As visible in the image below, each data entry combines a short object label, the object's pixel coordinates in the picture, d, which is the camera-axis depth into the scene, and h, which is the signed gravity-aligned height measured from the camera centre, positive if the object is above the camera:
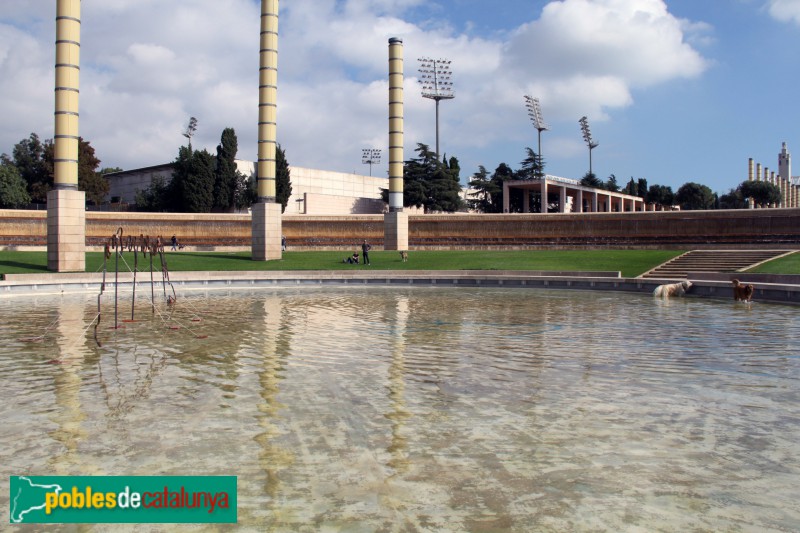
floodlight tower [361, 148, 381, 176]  94.89 +14.19
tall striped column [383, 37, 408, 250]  44.84 +7.95
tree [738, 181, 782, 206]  96.00 +9.60
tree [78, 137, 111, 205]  61.56 +7.08
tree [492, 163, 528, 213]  77.86 +6.57
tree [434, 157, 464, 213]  67.69 +6.43
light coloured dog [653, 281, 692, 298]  23.38 -1.18
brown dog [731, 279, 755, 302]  21.16 -1.11
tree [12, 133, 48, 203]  62.25 +8.19
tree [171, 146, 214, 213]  57.41 +6.17
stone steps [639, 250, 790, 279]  30.03 -0.24
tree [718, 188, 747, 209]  103.89 +9.22
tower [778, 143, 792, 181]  156.50 +22.56
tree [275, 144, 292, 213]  59.31 +6.64
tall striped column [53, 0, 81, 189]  32.53 +7.71
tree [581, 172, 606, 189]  87.38 +10.08
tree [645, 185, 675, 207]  101.06 +9.40
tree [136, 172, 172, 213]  60.72 +5.15
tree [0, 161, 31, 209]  55.94 +5.35
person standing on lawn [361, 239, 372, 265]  36.19 +0.07
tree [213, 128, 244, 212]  59.12 +7.11
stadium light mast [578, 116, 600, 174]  88.98 +16.72
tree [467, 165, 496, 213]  75.50 +7.33
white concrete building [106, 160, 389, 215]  64.75 +6.85
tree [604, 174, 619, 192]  97.79 +10.73
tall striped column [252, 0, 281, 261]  38.47 +7.06
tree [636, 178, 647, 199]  102.75 +10.76
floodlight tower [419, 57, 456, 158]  74.31 +19.79
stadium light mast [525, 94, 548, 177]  81.88 +17.90
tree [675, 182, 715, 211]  99.81 +9.21
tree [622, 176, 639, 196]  100.50 +10.50
